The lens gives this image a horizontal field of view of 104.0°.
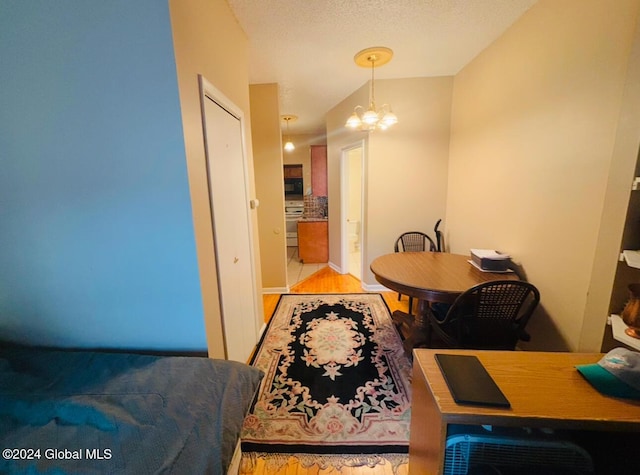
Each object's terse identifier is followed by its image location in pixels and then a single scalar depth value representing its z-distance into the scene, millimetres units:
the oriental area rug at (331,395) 1389
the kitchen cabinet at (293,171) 6145
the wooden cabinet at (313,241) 4930
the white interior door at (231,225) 1519
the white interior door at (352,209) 3998
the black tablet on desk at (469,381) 769
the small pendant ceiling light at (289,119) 4496
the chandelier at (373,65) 2368
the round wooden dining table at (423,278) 1744
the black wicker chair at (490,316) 1475
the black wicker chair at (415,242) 3281
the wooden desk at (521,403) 724
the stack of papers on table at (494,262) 2004
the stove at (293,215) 6254
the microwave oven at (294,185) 6156
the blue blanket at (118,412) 771
